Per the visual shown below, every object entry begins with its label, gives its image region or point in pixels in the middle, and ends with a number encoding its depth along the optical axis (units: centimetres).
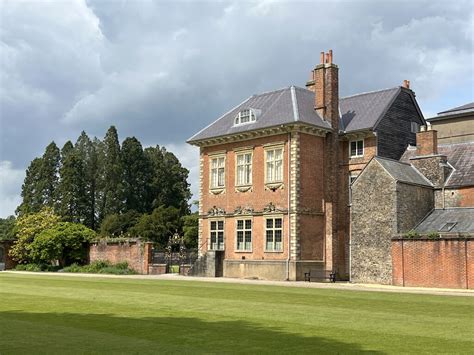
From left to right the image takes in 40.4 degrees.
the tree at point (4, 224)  10971
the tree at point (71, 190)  7862
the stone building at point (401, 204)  3291
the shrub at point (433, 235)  2988
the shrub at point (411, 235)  3074
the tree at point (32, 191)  8144
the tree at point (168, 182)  8594
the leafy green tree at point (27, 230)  5478
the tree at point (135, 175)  8344
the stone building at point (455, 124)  4422
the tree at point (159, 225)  7450
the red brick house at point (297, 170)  3853
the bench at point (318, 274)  3731
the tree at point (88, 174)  8169
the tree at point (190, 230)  7307
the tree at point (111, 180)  8138
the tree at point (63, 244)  4966
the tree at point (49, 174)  8262
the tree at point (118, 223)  7588
